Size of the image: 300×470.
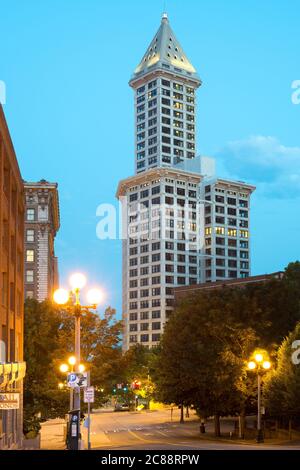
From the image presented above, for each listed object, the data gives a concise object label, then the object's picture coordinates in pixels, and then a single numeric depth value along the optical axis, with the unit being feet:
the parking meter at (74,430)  99.71
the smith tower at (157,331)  649.61
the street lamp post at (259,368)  160.95
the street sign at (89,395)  112.47
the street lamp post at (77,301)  89.71
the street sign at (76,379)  96.99
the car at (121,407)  431.84
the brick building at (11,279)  139.03
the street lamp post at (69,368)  131.68
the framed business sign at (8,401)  95.71
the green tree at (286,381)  170.67
